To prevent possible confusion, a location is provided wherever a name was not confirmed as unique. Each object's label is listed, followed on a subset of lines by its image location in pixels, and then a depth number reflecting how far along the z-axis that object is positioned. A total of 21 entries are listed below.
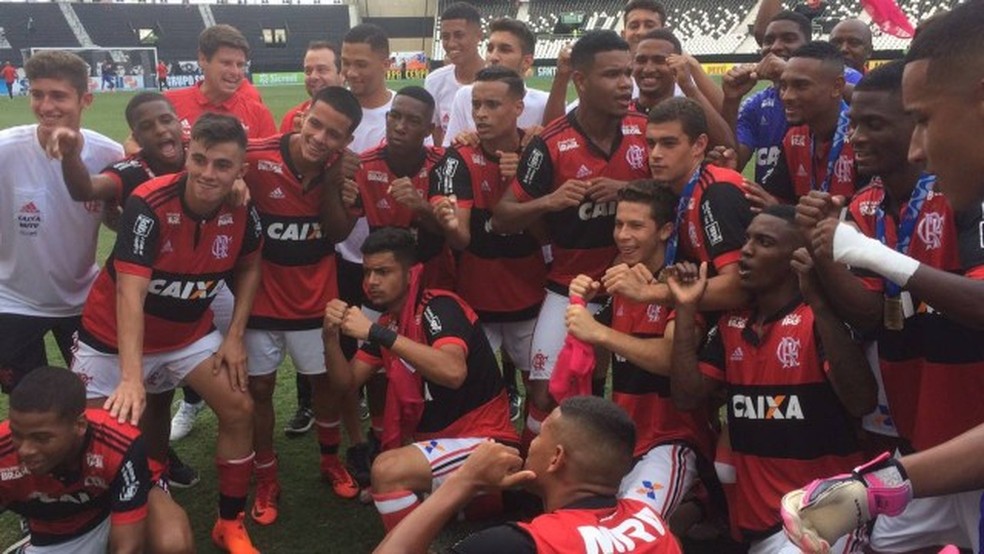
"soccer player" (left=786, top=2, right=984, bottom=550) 1.92
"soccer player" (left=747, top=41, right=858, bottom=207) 4.42
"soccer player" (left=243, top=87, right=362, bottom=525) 4.88
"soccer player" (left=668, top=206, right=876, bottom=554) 3.47
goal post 47.66
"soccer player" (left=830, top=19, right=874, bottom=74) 6.11
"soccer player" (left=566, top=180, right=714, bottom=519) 3.82
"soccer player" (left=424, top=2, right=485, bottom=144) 6.98
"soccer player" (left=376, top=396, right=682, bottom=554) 2.41
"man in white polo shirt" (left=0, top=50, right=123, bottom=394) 4.82
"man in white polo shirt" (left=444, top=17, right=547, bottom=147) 6.37
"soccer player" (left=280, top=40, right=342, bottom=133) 7.00
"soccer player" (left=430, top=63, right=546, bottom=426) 5.11
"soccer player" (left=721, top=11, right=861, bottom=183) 5.13
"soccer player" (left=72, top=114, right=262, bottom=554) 4.28
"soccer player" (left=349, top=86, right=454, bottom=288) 5.27
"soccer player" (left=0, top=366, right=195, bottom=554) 3.37
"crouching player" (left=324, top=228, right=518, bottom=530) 4.00
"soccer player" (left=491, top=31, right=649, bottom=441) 4.84
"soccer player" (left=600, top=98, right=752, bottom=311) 3.74
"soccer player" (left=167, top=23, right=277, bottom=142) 6.50
